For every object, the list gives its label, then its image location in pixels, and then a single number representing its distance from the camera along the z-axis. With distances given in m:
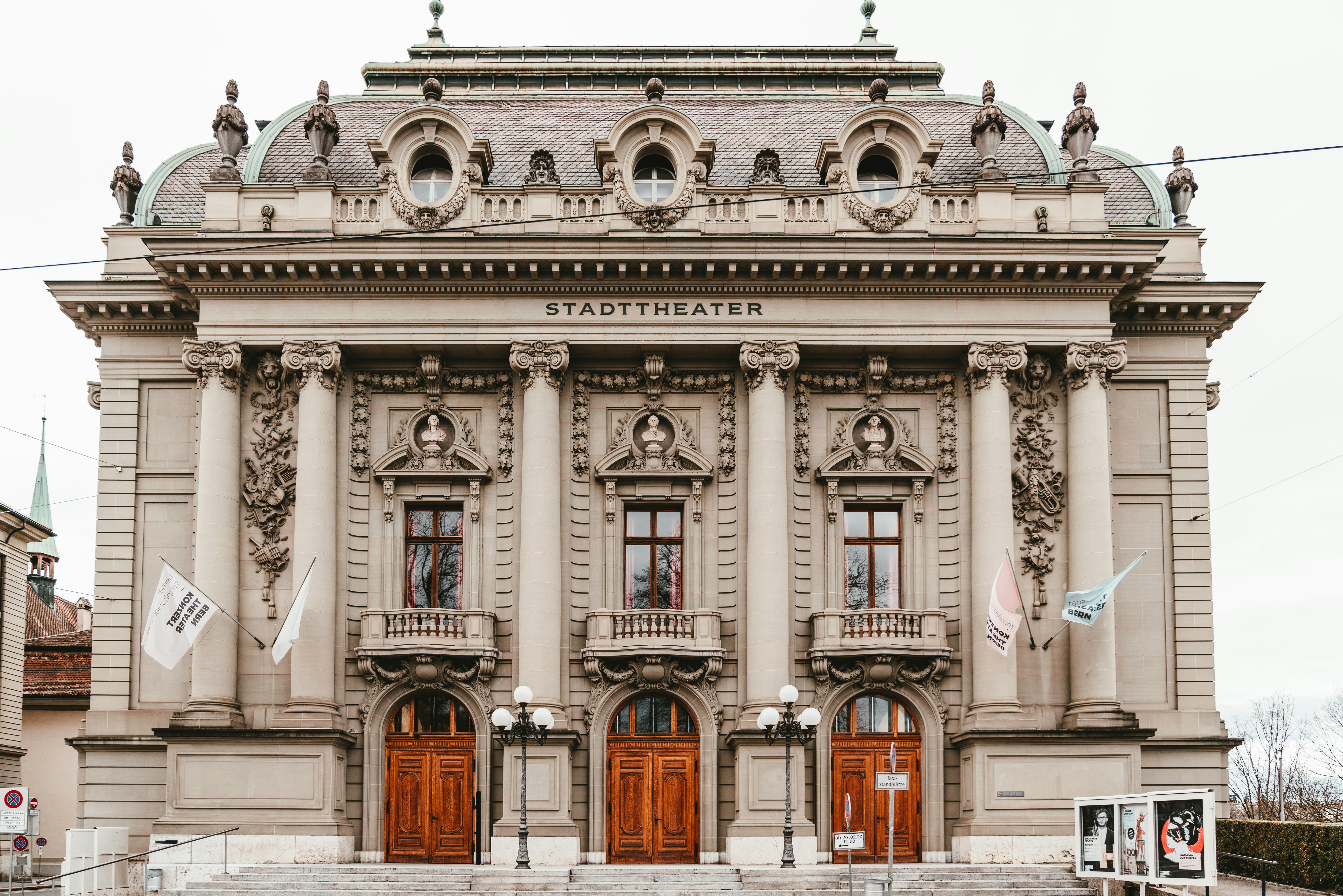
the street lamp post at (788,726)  28.14
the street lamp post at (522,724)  28.05
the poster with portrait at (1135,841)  22.80
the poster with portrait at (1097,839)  24.41
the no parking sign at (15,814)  28.69
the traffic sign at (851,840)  23.84
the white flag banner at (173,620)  29.95
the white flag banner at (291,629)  30.23
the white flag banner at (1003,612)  29.91
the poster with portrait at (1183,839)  21.64
